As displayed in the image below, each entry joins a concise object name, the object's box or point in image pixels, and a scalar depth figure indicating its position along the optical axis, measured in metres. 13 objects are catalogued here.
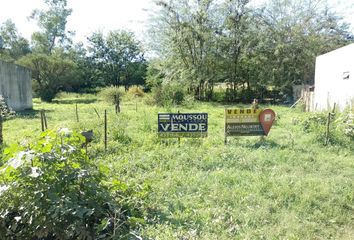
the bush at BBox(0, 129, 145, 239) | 2.20
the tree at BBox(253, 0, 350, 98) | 19.94
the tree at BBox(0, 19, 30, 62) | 32.75
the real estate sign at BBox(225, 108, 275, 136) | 7.06
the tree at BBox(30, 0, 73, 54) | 33.25
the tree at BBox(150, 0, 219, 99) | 20.61
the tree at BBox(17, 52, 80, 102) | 25.34
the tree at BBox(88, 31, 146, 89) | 33.66
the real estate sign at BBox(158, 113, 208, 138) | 6.74
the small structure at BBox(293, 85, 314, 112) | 14.11
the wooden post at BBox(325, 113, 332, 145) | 6.93
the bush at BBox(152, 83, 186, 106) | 17.09
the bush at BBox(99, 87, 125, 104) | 19.00
